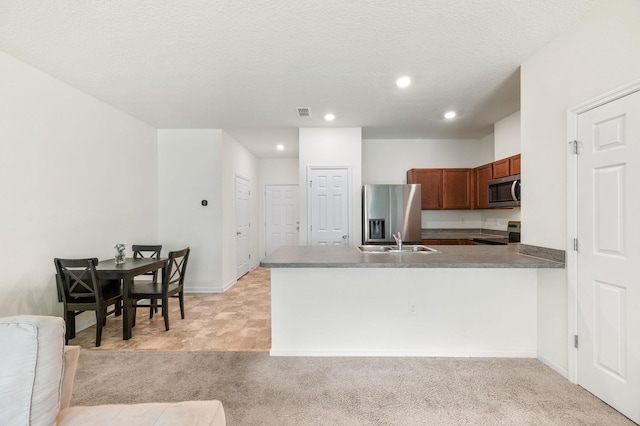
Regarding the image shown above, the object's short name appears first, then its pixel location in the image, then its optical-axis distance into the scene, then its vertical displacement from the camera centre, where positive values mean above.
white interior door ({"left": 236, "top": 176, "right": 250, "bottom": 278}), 5.93 -0.23
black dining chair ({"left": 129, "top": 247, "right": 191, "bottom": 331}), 3.34 -0.86
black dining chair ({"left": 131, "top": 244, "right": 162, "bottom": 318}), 4.04 -0.46
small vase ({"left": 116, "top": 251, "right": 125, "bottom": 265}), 3.40 -0.48
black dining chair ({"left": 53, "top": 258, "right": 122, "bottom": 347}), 2.87 -0.77
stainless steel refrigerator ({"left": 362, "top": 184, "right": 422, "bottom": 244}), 4.66 +0.00
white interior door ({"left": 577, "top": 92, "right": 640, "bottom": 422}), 1.81 -0.26
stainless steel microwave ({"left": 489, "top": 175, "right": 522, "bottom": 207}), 3.64 +0.29
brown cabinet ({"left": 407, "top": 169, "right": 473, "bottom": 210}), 5.14 +0.43
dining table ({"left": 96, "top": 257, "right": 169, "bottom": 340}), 3.05 -0.61
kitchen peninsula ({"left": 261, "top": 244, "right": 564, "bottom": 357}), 2.67 -0.86
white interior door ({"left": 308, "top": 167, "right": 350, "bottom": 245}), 4.76 +0.15
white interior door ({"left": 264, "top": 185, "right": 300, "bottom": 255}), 7.38 -0.01
